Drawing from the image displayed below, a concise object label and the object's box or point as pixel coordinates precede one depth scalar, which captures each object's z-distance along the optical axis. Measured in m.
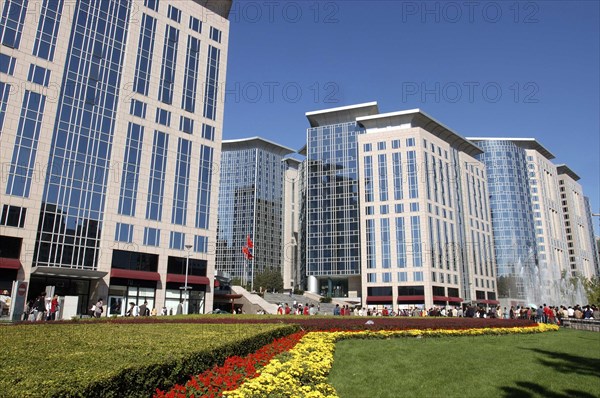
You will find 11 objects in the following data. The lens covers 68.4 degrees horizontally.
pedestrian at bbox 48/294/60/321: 26.23
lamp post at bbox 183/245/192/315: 46.90
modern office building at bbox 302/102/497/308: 81.62
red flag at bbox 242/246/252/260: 66.54
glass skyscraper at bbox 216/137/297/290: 124.94
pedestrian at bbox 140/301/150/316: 32.24
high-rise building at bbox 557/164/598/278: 145.38
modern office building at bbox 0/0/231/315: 38.44
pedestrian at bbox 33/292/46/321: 26.12
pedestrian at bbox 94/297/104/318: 30.06
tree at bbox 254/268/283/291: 102.58
